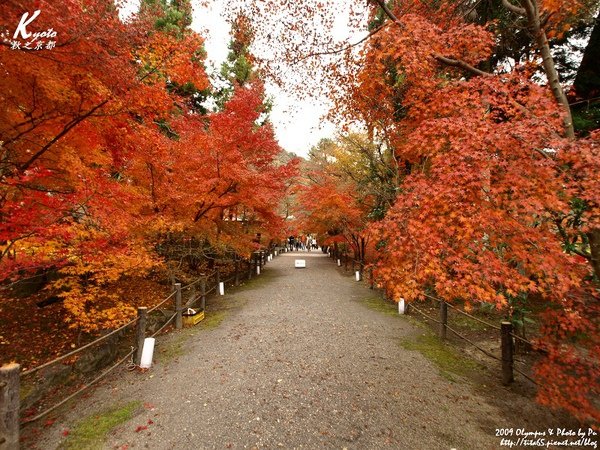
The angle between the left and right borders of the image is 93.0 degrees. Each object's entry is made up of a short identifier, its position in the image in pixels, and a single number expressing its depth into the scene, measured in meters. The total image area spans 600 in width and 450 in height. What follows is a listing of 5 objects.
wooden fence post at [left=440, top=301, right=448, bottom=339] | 8.01
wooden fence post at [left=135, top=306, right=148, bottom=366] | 6.04
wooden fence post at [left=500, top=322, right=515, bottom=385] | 5.58
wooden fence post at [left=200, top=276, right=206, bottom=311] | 10.16
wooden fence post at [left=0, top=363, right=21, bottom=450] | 3.26
